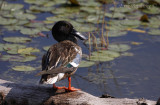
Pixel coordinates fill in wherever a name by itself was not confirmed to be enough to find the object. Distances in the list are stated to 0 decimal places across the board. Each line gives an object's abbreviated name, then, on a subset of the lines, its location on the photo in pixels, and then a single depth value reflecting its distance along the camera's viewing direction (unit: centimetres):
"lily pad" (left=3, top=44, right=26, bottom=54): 1297
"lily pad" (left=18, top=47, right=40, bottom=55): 1299
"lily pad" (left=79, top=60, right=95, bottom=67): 1230
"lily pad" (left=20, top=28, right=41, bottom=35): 1436
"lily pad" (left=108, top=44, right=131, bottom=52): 1345
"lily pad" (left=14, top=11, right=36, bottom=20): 1577
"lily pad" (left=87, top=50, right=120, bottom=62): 1278
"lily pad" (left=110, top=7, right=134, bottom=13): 1697
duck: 823
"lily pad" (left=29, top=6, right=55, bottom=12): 1674
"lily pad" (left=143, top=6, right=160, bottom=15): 1702
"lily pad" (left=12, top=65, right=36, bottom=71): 1191
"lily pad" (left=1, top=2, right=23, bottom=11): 1664
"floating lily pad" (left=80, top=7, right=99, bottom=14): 1670
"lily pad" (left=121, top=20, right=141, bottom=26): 1563
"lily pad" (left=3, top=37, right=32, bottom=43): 1369
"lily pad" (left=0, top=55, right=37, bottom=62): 1253
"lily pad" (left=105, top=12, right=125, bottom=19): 1620
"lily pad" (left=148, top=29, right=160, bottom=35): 1491
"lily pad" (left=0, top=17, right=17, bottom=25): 1525
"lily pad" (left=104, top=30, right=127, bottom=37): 1450
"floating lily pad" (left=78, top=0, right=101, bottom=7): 1730
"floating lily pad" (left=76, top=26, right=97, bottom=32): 1470
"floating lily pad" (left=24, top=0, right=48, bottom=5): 1740
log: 843
